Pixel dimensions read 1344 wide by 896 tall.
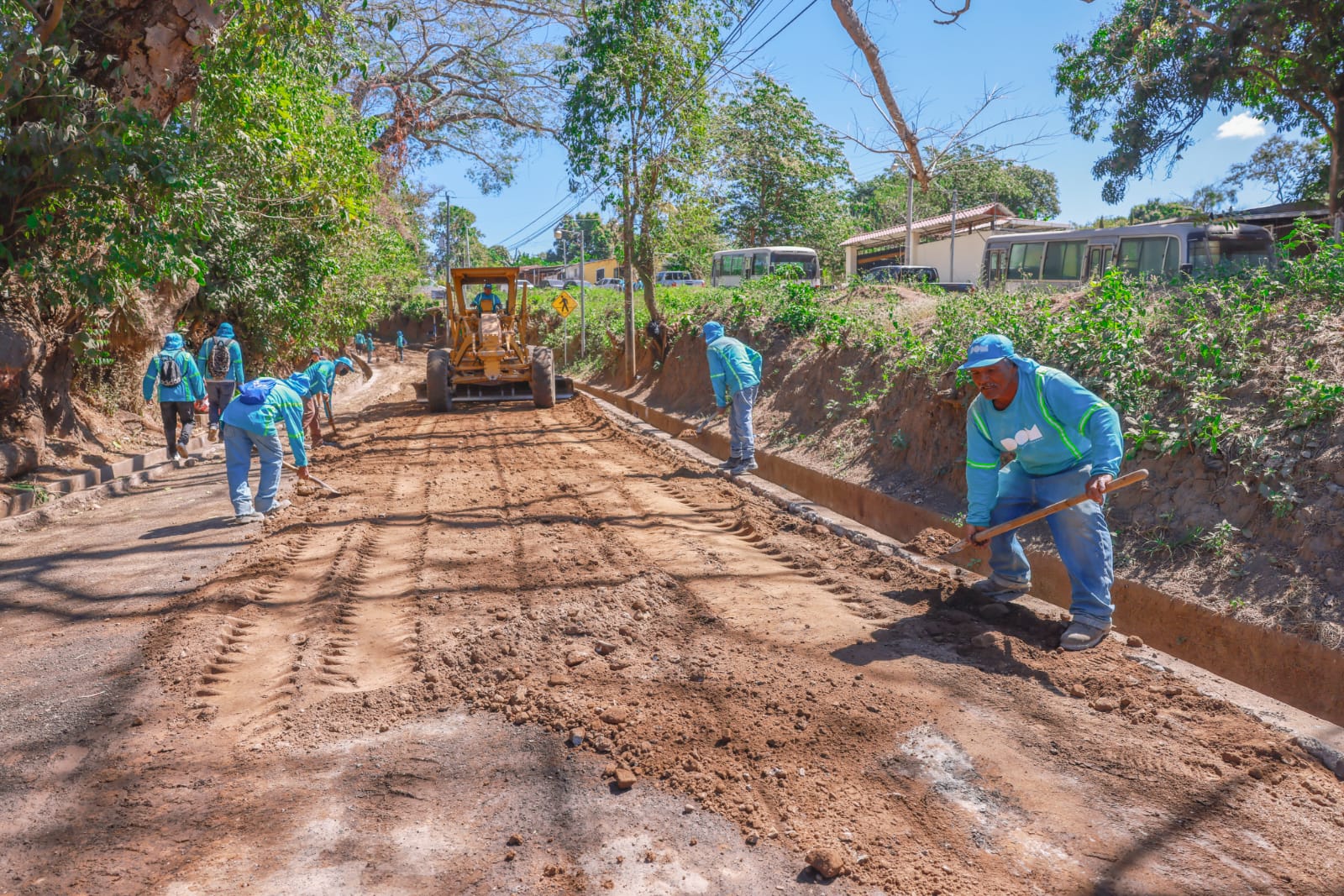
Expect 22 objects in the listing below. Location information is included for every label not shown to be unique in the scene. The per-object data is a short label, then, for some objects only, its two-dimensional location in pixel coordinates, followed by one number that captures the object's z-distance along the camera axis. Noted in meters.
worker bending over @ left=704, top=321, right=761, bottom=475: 10.41
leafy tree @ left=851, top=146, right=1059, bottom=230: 44.22
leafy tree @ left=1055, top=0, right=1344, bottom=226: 13.68
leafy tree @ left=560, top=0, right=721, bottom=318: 17.03
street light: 24.75
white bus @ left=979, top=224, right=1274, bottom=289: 15.88
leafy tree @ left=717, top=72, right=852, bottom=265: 37.81
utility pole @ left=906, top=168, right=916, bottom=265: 24.86
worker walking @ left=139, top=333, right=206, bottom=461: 10.88
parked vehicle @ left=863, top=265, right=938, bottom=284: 22.70
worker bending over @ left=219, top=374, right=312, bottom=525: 7.78
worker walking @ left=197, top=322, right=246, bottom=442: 11.78
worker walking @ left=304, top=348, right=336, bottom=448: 9.50
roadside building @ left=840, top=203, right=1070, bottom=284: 31.95
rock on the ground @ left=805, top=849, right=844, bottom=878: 2.89
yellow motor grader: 17.28
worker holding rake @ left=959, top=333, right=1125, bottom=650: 4.64
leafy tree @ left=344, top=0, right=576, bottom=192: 20.56
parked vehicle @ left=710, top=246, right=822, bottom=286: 30.45
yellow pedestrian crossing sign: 23.36
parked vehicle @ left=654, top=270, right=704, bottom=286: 41.51
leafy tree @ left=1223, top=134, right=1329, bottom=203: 21.33
